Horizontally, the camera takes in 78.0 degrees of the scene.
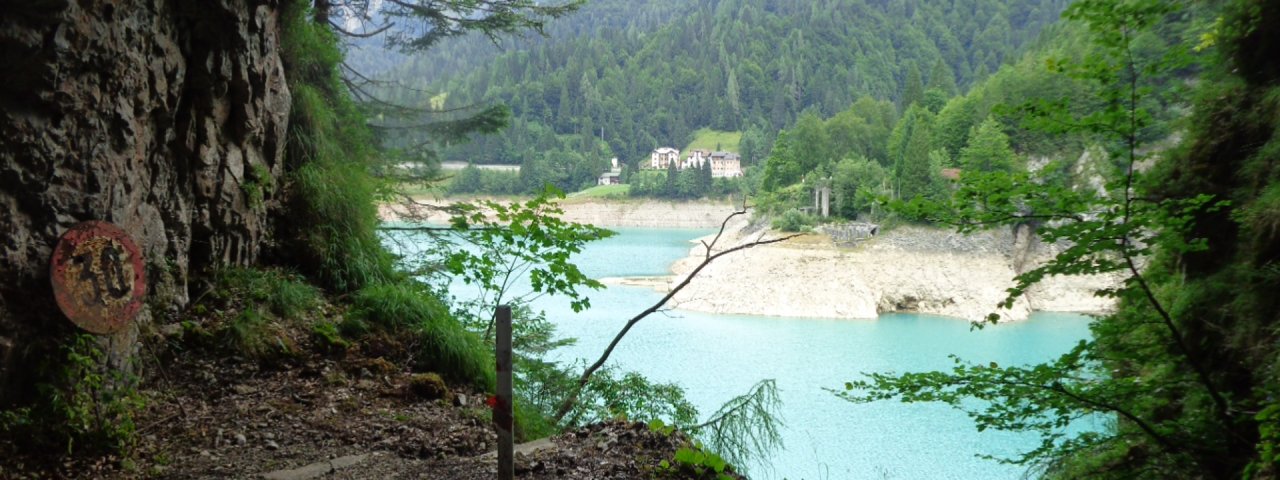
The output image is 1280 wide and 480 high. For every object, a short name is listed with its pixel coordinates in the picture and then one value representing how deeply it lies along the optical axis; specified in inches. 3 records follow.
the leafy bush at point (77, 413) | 120.0
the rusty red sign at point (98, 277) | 128.1
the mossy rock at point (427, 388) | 180.4
